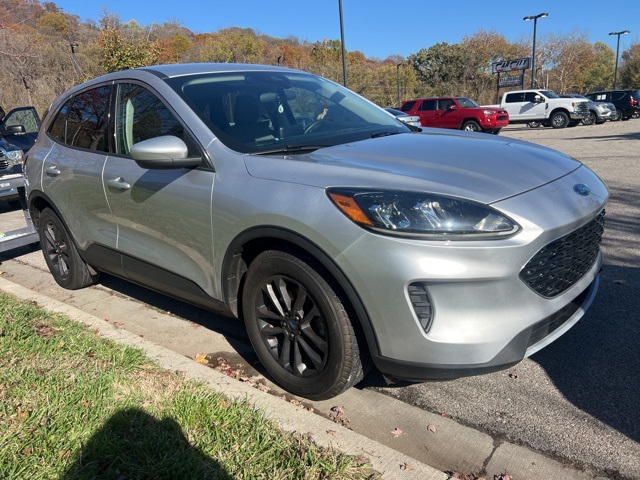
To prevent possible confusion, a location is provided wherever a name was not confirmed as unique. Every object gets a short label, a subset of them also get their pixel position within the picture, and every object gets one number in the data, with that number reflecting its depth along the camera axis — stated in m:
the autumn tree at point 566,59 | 54.78
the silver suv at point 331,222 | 2.31
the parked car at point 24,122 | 10.99
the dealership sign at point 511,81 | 39.75
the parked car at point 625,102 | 27.86
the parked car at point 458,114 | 21.84
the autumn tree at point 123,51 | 23.55
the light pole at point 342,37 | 21.59
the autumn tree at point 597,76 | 59.58
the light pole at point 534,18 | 35.97
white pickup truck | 24.97
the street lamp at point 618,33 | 48.34
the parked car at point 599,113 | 25.59
